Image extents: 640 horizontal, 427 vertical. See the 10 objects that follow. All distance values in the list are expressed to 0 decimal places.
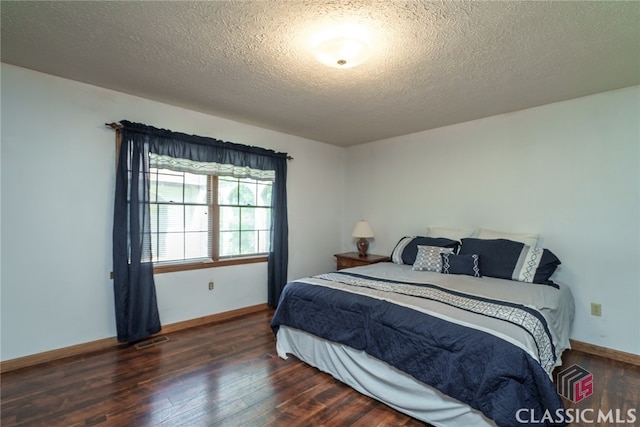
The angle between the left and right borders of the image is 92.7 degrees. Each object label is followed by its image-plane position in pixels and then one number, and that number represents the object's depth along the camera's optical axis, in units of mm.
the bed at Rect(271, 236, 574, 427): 1519
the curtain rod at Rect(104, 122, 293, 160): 2838
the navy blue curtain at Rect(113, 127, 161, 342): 2822
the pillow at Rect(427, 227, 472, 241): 3592
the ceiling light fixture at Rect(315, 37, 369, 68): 1878
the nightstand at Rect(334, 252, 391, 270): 4148
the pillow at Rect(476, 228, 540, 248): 3078
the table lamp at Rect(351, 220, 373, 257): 4371
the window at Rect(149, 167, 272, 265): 3221
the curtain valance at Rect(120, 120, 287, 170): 3021
